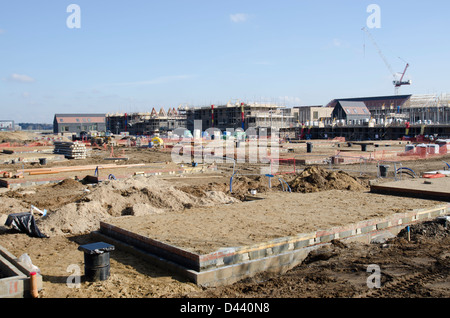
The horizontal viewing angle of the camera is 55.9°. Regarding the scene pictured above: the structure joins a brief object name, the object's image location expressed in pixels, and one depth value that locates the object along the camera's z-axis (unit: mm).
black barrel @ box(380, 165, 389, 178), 20703
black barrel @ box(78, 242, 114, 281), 6879
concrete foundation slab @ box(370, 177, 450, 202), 12938
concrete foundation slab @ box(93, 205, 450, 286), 7164
